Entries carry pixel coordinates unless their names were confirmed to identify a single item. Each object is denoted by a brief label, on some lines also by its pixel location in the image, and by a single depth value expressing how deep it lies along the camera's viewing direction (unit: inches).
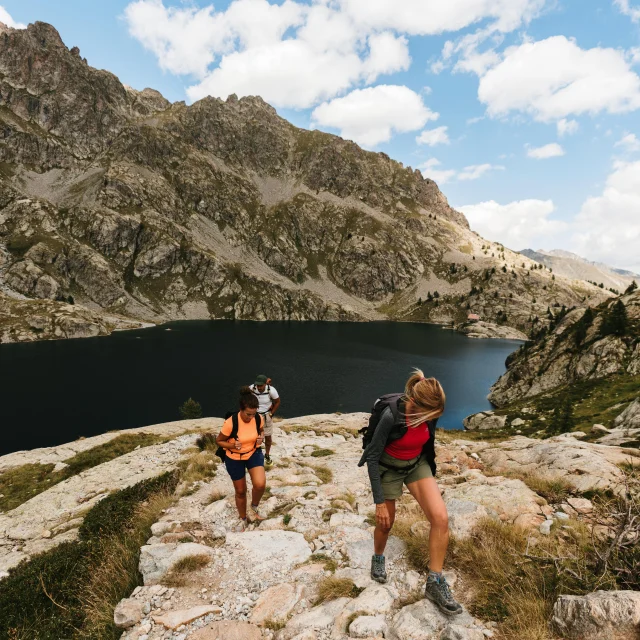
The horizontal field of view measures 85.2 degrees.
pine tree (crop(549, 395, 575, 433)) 1451.6
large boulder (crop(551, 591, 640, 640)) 157.8
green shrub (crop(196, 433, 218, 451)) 769.6
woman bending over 230.4
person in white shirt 597.6
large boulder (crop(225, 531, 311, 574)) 305.9
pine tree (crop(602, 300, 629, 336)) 2104.1
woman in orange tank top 370.3
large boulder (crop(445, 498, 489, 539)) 300.0
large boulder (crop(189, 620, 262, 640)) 221.3
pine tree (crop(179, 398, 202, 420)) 2337.6
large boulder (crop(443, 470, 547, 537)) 320.2
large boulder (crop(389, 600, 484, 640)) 193.5
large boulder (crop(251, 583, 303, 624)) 238.7
